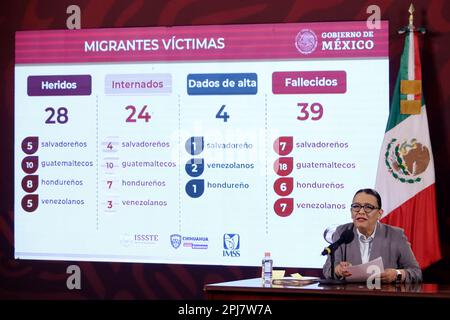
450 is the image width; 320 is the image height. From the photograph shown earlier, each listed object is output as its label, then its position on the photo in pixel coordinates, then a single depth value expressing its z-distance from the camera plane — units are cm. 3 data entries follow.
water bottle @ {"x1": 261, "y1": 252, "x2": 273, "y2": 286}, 769
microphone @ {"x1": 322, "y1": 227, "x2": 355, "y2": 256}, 746
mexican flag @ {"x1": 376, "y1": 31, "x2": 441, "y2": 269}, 972
